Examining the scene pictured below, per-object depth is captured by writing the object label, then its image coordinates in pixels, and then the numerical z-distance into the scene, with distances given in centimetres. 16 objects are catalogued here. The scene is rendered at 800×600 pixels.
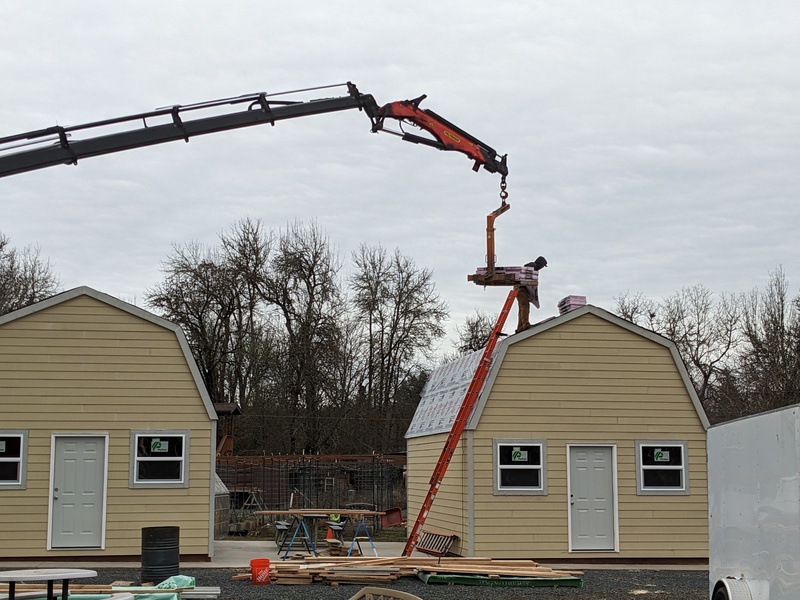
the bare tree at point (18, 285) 3916
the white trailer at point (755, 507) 730
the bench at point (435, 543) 1702
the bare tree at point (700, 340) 3944
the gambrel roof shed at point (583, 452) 1661
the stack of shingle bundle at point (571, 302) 1823
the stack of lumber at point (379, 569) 1400
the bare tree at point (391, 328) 4003
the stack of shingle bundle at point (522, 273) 1709
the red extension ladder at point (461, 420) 1596
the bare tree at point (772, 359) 3156
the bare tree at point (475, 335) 4406
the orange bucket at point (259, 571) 1362
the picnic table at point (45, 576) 834
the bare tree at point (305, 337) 3831
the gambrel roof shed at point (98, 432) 1605
